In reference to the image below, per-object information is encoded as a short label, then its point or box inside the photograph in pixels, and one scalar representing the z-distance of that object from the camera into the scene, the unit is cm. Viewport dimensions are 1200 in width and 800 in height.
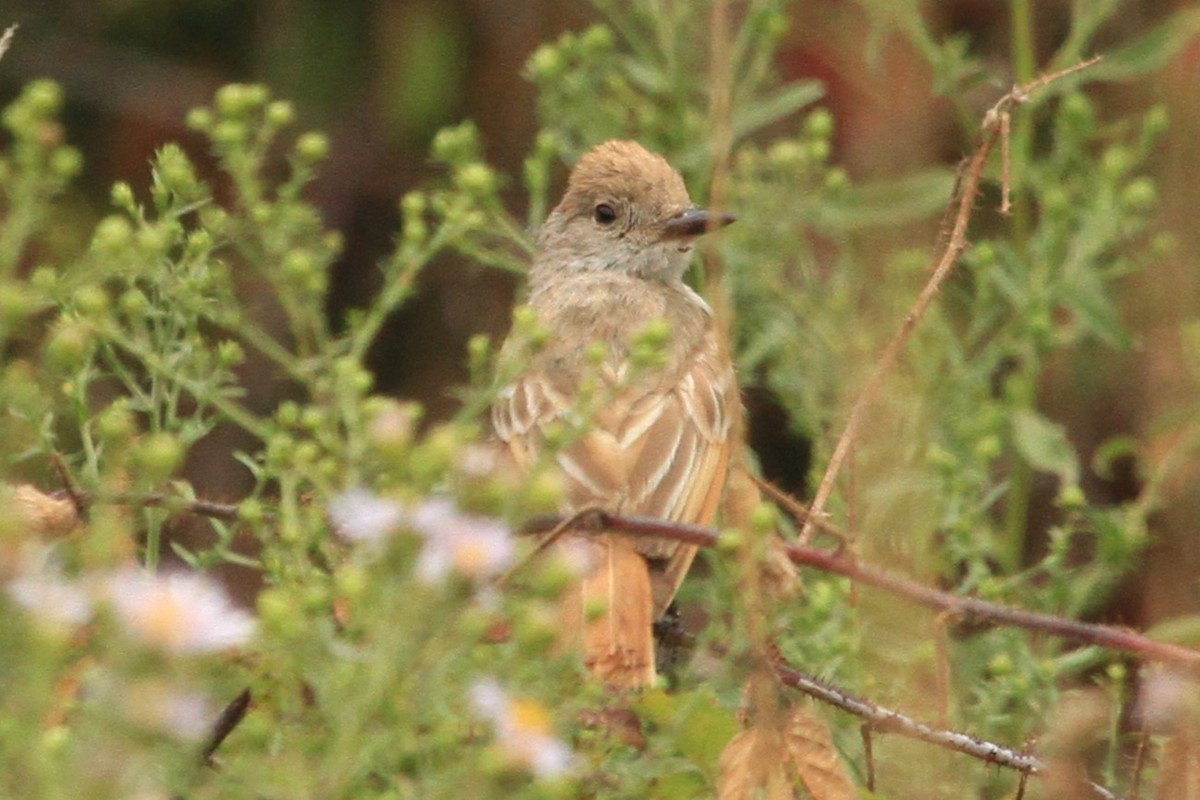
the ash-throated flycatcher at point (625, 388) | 699
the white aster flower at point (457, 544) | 406
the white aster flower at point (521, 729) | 413
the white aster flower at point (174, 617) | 382
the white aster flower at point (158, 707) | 376
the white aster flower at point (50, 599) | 387
